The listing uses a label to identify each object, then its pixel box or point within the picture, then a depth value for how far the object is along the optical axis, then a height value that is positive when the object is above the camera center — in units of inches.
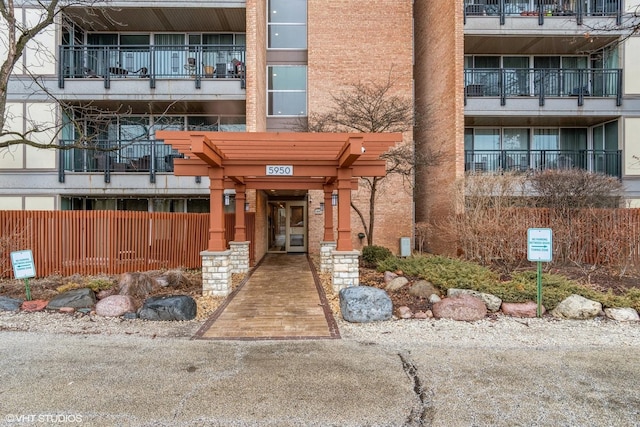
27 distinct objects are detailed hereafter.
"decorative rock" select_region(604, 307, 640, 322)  242.8 -69.8
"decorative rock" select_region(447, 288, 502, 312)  257.1 -61.5
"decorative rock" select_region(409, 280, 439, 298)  276.5 -59.4
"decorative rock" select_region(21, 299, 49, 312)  257.8 -65.3
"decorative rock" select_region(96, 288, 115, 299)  280.4 -61.6
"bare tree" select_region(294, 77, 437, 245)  421.4 +120.6
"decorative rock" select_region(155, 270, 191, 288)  328.5 -60.1
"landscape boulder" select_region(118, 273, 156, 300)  286.2 -57.3
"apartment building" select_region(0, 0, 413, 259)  489.7 +197.4
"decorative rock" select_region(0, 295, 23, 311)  257.7 -64.0
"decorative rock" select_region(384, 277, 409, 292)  298.8 -59.1
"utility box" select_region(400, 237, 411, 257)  557.3 -48.5
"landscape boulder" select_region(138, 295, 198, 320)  241.1 -64.3
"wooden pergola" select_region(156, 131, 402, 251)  273.9 +53.1
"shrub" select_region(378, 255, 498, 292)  278.5 -50.2
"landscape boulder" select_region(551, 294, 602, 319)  246.5 -66.7
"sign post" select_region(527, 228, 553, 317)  251.4 -22.7
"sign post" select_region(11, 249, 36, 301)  268.7 -36.6
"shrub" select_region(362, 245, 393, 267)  434.6 -49.0
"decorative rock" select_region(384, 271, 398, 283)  330.2 -58.4
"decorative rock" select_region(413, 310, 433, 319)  248.4 -70.9
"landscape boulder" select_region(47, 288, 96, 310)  258.5 -61.5
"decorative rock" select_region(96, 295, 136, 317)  247.3 -63.6
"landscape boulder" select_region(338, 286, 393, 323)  239.1 -62.5
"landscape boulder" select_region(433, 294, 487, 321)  244.8 -66.3
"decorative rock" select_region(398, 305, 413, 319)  248.2 -69.8
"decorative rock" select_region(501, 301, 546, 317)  251.6 -68.1
